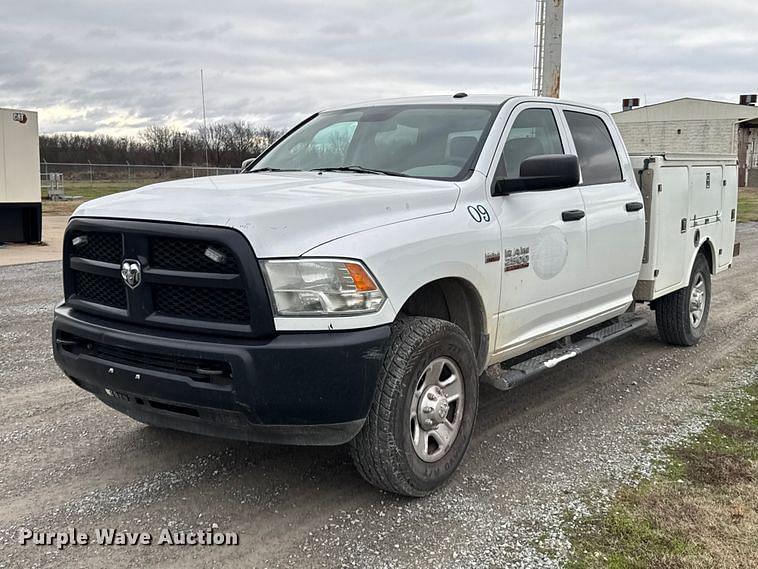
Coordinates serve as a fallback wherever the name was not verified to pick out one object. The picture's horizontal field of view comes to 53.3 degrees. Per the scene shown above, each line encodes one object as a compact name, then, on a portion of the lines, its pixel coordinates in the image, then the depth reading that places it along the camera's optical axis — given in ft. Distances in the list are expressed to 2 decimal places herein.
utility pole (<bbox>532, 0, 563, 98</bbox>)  56.59
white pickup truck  10.45
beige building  149.69
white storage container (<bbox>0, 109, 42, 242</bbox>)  47.03
